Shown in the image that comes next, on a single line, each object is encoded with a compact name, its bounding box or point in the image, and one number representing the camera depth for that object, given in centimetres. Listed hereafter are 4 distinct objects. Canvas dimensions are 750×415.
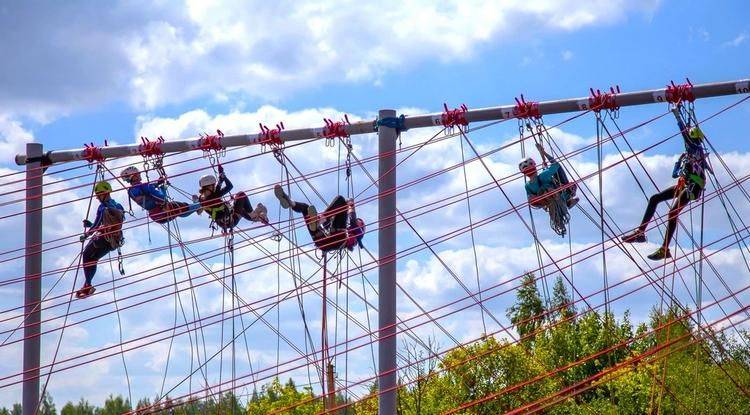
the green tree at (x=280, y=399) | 4459
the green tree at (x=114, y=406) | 9425
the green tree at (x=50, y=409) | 8242
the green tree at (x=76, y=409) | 9988
